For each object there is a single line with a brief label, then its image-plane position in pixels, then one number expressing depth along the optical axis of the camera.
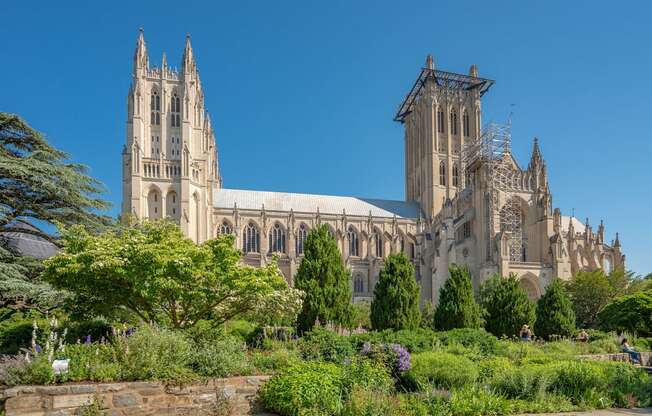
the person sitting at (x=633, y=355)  17.39
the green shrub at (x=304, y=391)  8.88
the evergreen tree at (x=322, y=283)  18.00
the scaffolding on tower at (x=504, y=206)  47.97
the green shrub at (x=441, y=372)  10.51
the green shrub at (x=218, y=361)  10.35
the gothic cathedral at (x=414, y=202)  49.19
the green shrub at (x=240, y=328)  17.48
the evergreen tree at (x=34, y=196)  16.69
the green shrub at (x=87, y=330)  14.84
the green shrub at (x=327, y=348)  12.32
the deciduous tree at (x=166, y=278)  12.85
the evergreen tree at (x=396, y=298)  19.77
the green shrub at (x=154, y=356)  9.68
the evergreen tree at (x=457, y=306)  21.73
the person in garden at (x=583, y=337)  23.59
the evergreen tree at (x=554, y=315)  25.56
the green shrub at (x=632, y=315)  26.58
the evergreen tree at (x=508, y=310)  23.95
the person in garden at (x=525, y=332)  21.34
